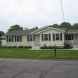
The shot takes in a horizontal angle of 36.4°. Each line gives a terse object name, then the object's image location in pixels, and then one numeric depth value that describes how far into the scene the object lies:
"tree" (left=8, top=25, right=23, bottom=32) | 66.11
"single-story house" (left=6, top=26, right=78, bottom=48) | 23.14
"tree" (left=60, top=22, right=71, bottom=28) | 67.14
